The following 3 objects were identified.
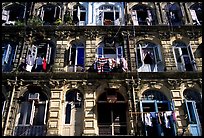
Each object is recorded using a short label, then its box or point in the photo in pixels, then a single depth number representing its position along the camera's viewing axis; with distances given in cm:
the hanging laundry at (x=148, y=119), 1231
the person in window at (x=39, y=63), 1465
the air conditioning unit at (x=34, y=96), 1322
